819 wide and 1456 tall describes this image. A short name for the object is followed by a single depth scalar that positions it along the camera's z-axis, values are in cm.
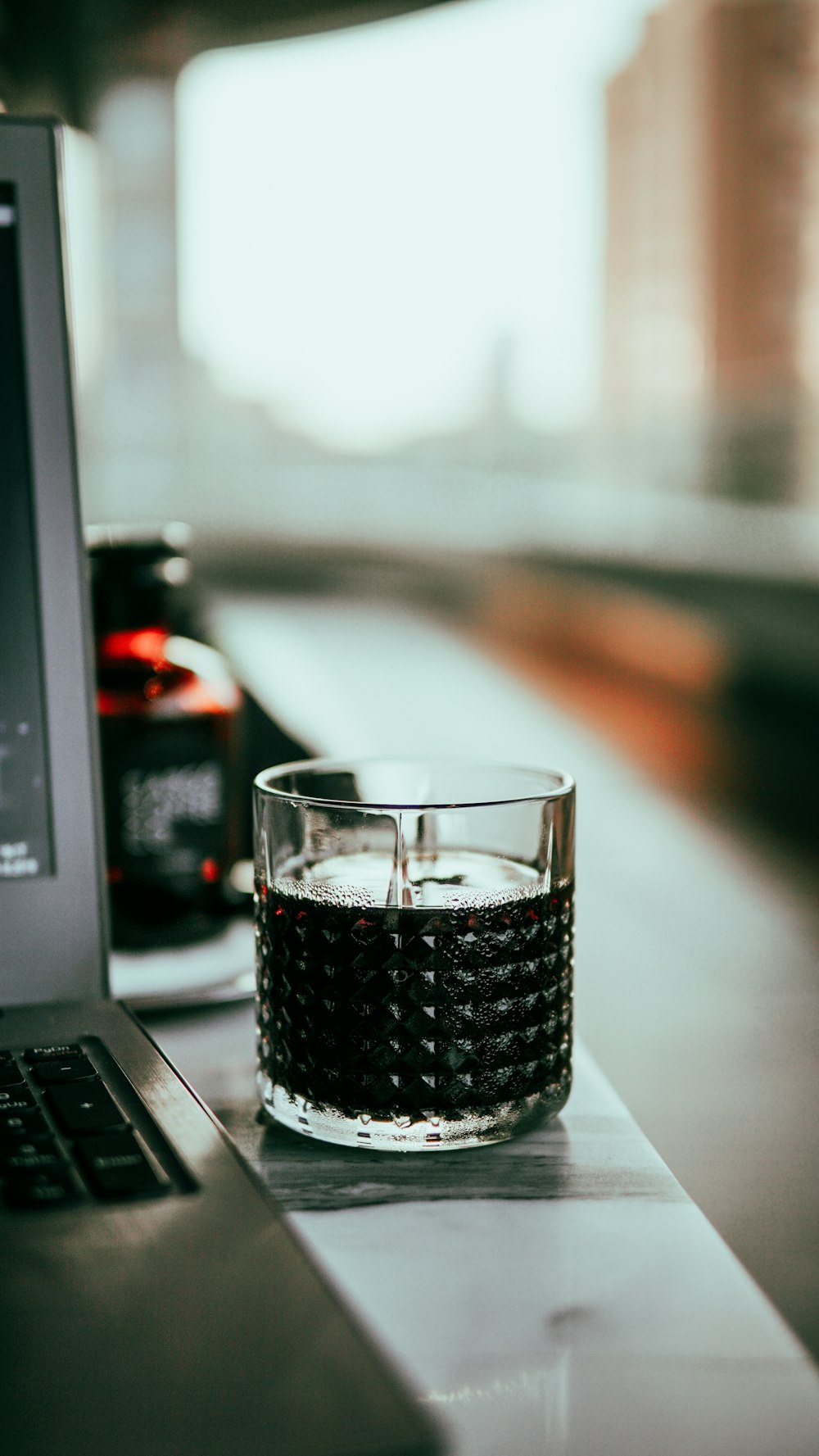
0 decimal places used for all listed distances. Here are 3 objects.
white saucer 42
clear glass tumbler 30
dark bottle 46
